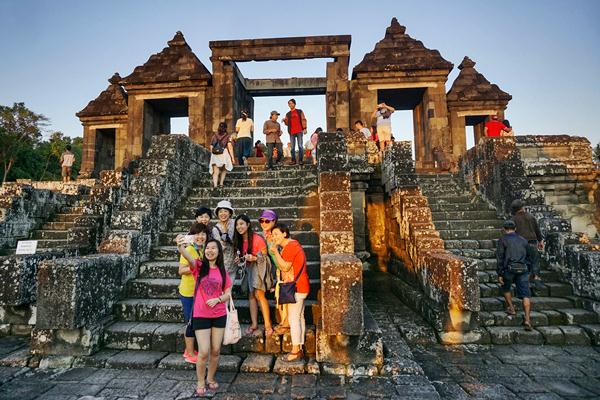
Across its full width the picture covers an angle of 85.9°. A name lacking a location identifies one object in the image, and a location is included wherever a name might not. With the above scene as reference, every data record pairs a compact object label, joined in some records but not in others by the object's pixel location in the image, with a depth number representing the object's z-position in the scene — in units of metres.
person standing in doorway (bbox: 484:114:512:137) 9.54
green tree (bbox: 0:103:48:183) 27.44
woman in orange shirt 3.55
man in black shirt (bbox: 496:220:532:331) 4.74
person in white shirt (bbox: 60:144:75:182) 13.47
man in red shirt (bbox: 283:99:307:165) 8.41
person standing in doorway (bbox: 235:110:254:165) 8.72
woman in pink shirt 3.06
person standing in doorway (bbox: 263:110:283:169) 8.71
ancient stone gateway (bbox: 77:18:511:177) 13.53
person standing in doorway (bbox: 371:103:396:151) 8.76
